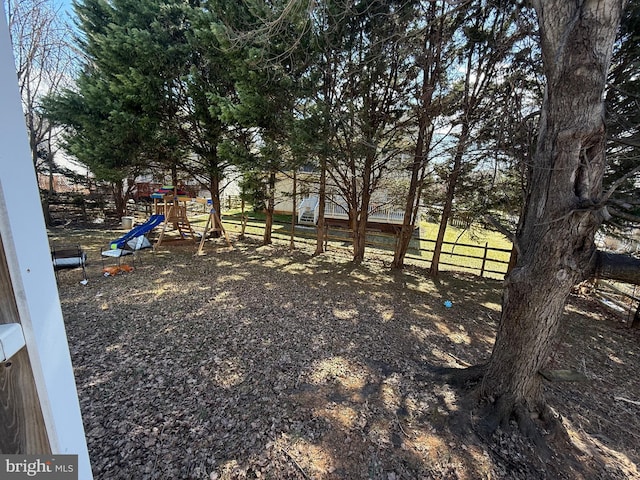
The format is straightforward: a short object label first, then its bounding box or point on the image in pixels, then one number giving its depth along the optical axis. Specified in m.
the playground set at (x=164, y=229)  6.93
